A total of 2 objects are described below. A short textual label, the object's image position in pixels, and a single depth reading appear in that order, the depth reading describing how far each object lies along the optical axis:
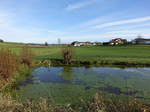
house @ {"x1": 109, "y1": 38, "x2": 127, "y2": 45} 51.22
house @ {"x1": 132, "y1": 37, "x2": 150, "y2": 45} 46.70
